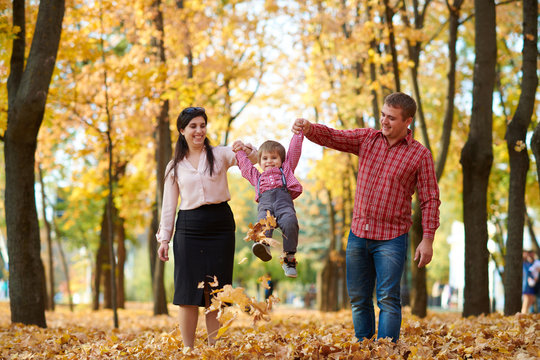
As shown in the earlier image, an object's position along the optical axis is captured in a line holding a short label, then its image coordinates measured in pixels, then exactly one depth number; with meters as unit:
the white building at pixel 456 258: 41.00
